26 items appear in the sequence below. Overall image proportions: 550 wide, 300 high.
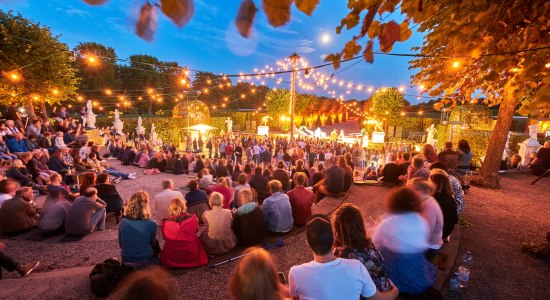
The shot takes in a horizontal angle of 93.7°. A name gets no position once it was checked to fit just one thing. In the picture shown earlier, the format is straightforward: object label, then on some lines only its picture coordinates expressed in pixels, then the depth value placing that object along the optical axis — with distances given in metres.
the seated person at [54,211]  5.27
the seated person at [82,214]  5.17
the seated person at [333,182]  6.83
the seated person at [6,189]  5.43
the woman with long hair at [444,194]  3.68
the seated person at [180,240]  3.73
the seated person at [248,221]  4.42
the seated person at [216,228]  4.17
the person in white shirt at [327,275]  1.87
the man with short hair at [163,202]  5.43
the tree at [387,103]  32.97
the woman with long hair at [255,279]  1.64
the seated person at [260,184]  7.32
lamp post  13.84
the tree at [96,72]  32.62
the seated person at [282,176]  7.90
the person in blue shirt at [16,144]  9.56
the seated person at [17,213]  5.10
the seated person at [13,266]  3.74
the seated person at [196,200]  5.76
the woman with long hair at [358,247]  2.25
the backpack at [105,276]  3.22
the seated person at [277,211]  4.87
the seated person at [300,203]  5.35
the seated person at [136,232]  3.65
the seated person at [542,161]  9.38
